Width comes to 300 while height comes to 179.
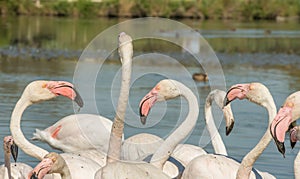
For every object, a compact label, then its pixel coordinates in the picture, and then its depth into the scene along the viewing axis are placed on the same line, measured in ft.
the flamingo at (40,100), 48.91
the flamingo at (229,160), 50.01
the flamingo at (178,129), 46.83
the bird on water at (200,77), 123.85
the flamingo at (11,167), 48.55
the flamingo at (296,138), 44.91
